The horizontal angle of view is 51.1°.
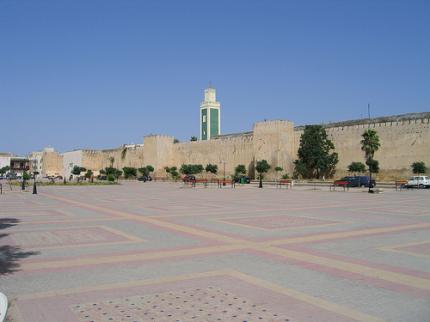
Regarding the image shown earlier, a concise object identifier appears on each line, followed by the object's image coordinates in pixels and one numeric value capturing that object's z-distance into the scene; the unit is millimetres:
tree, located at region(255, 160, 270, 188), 43369
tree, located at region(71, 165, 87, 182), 71062
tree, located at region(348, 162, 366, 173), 37000
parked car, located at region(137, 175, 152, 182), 48062
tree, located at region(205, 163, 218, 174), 51353
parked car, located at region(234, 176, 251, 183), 37594
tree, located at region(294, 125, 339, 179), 39750
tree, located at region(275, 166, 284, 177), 42500
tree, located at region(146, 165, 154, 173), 57281
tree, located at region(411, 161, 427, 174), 32281
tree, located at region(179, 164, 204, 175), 52938
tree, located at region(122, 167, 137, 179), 59719
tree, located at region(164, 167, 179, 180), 54250
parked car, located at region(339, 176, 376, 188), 28656
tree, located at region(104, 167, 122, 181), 62738
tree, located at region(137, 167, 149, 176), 56506
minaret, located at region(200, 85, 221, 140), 96688
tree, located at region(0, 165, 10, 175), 97612
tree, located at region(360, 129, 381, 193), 36219
